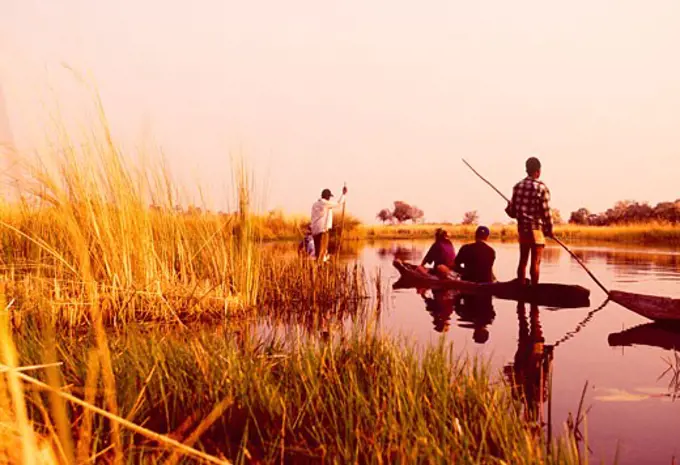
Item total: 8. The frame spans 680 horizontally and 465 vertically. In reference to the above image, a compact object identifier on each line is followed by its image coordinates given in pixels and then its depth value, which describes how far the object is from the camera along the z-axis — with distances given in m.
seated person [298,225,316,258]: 15.96
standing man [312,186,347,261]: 14.61
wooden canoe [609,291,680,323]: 7.91
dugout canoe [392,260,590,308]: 10.41
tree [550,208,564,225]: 53.53
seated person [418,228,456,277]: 12.70
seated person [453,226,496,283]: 11.46
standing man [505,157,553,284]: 10.78
